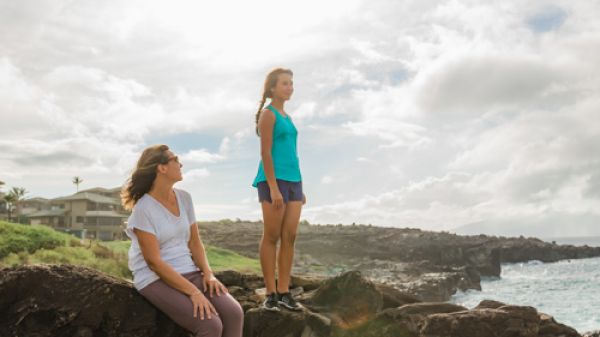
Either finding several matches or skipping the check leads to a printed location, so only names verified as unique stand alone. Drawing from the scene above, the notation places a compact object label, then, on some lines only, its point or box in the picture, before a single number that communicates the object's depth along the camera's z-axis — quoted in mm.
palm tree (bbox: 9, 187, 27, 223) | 66125
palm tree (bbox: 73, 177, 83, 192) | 77562
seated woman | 4438
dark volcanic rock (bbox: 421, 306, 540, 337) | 6059
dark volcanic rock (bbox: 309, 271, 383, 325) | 6309
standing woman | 5883
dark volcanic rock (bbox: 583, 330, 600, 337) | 9022
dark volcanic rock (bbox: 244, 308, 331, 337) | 5773
